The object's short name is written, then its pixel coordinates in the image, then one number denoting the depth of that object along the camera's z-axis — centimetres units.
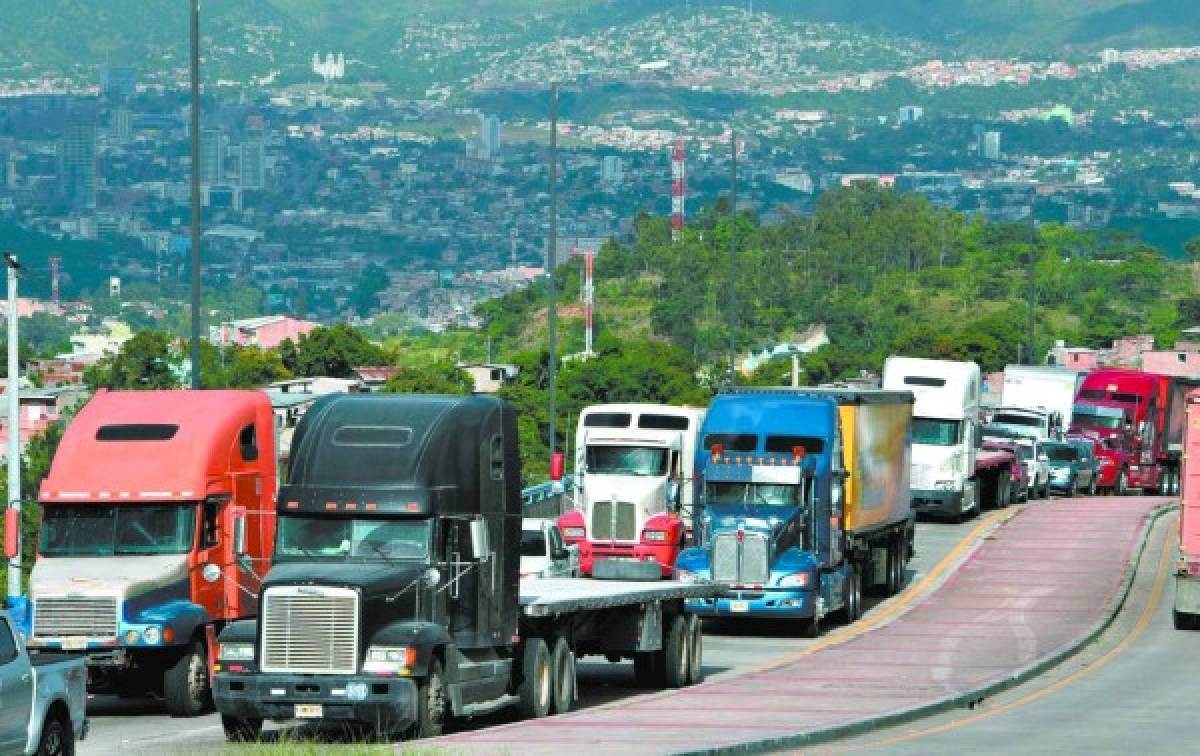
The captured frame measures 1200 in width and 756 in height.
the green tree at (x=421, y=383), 17612
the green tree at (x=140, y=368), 17762
